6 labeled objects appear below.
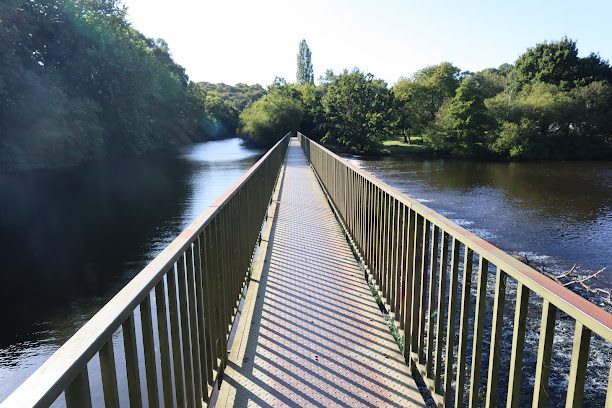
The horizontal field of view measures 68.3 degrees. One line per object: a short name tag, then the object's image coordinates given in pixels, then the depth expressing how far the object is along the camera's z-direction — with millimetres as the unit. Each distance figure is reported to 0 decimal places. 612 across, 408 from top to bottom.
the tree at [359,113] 46062
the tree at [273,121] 52594
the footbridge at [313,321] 1288
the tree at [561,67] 44344
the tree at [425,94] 51875
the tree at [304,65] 102562
